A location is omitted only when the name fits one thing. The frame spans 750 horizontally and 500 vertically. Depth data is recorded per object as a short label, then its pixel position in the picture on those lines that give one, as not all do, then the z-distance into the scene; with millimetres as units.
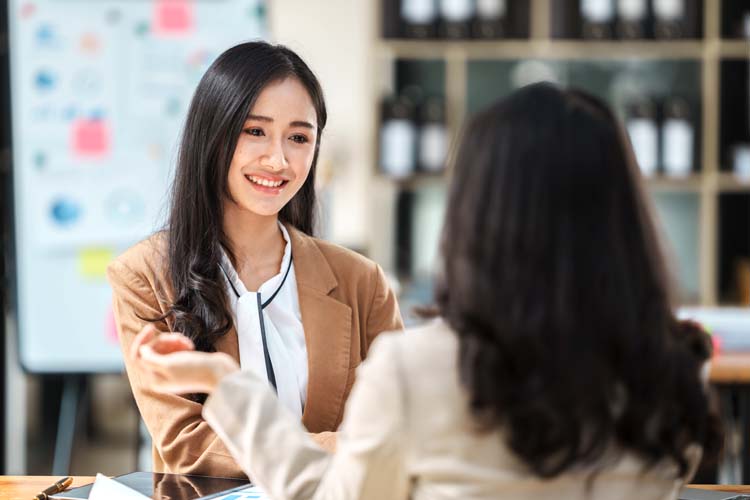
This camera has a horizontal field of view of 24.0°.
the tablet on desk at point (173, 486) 2457
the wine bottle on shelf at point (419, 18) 7142
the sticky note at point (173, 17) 5491
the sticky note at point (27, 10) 5370
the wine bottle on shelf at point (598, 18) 7074
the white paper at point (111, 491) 2395
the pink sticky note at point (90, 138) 5474
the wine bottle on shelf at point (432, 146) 7256
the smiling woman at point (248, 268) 3010
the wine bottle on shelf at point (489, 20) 7168
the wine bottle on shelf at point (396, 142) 7196
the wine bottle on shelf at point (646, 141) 7034
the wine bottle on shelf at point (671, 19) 7041
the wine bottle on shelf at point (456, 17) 7135
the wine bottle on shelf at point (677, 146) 7020
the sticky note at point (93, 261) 5494
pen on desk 2530
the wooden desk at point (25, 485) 2628
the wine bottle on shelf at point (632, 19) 7041
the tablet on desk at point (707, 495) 2533
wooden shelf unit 7128
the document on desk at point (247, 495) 2395
